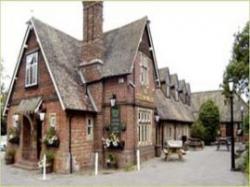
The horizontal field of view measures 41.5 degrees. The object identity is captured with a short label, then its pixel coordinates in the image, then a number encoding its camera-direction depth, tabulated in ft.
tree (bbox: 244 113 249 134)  64.49
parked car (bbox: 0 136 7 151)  116.63
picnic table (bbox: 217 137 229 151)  93.21
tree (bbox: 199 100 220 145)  114.62
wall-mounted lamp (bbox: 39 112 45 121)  59.99
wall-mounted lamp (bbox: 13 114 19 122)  68.27
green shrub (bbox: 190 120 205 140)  113.80
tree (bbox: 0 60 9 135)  119.67
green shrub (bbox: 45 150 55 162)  57.62
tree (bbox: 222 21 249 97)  75.61
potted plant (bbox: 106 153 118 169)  60.80
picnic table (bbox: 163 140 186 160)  68.18
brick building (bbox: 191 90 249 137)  130.52
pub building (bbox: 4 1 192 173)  59.72
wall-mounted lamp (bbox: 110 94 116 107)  62.23
